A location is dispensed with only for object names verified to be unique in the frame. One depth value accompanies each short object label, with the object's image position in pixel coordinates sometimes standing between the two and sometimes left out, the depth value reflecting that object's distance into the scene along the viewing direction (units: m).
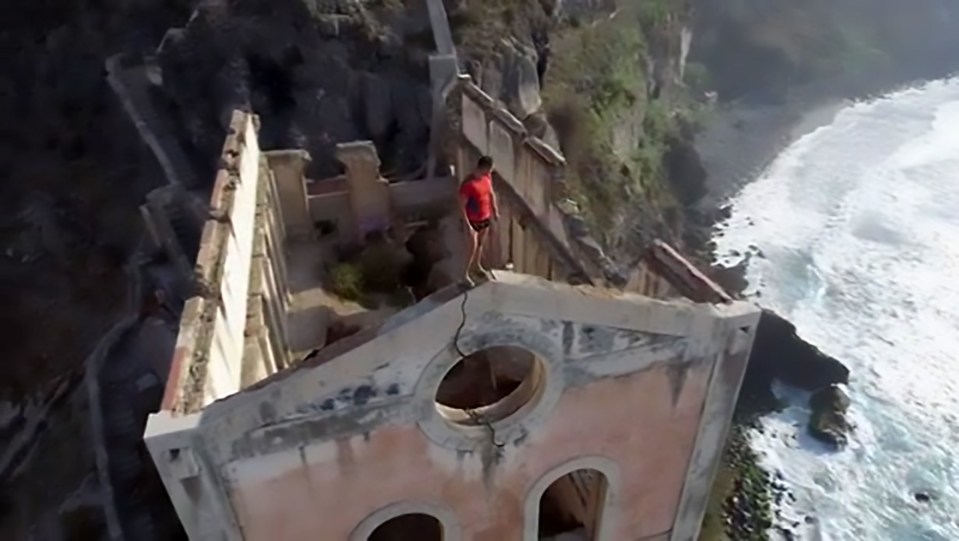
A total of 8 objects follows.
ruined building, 8.27
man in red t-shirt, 9.46
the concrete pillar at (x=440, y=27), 32.59
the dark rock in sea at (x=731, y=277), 40.91
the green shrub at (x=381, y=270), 14.44
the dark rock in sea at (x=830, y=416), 34.47
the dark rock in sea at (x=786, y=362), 36.72
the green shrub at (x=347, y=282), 14.12
